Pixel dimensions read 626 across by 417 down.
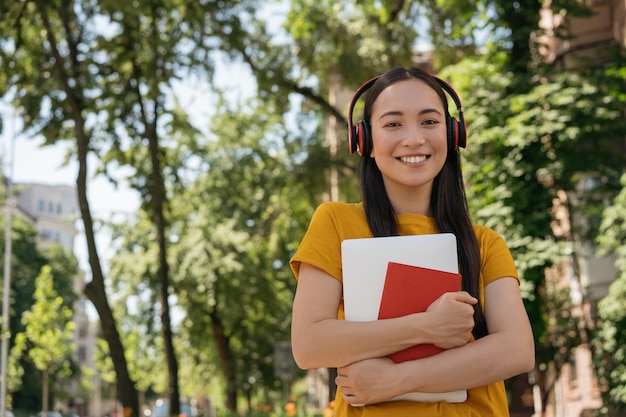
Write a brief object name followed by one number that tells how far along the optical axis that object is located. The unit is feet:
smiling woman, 7.60
